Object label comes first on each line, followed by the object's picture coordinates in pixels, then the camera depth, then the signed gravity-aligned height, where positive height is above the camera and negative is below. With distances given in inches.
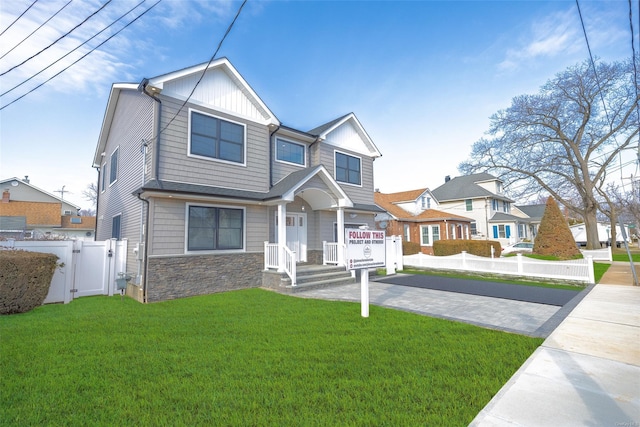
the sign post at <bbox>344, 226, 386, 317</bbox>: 242.1 -12.0
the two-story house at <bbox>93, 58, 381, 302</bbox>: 337.7 +69.6
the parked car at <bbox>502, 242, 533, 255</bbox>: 972.8 -40.8
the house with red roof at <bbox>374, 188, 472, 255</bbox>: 976.3 +52.6
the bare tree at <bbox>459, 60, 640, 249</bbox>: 852.0 +325.9
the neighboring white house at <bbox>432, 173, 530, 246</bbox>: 1236.5 +138.9
